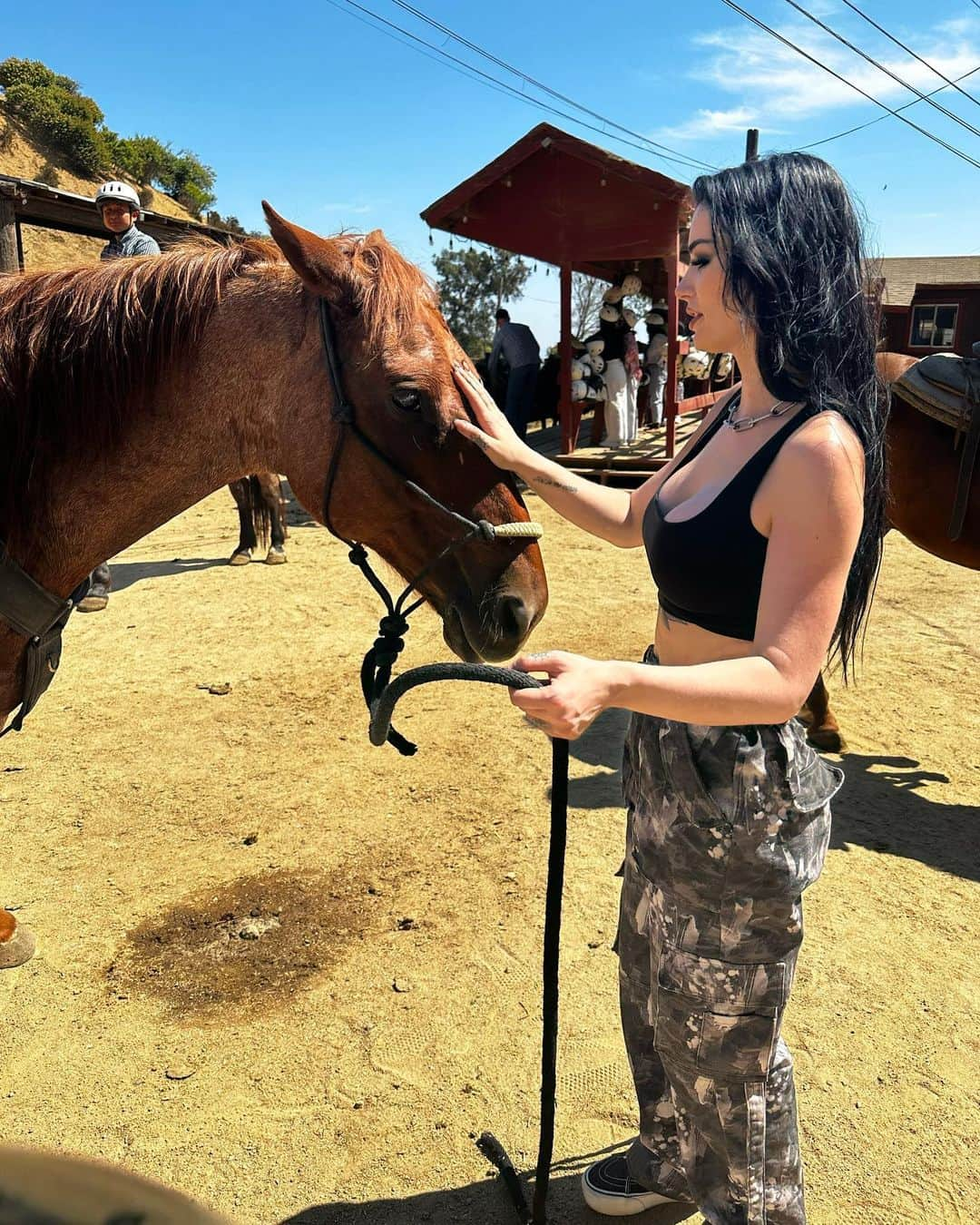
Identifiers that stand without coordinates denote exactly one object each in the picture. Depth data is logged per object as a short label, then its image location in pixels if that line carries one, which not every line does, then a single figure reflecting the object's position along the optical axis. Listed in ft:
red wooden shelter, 30.07
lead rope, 4.77
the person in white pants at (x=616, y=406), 36.04
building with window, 81.41
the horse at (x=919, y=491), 13.01
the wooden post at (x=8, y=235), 24.87
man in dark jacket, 35.55
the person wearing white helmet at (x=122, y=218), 17.15
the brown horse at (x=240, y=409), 5.86
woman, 3.72
